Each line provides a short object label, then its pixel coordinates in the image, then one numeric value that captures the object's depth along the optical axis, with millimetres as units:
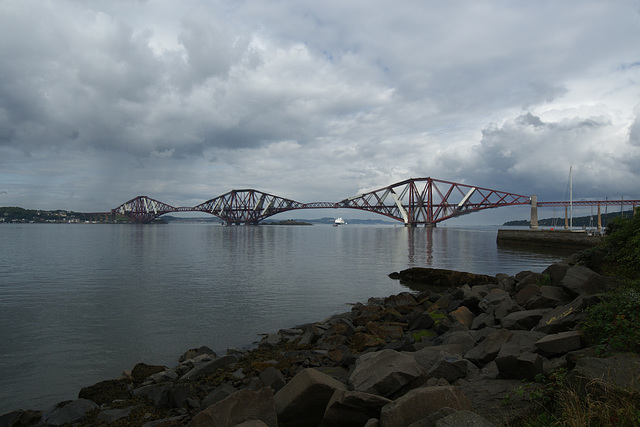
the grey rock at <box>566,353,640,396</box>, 3615
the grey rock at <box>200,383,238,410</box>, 5984
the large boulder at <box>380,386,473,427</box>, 4055
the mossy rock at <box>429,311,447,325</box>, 10934
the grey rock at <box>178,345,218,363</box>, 9355
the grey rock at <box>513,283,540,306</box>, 10941
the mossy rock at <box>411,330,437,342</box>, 9692
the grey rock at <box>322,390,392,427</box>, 4645
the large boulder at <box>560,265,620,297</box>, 7992
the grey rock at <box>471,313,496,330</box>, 9685
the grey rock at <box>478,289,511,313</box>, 10963
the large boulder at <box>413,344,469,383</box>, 5875
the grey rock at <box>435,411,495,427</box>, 3490
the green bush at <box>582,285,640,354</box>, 4629
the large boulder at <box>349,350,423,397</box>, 5207
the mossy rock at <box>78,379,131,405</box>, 7160
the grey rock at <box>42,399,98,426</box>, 6262
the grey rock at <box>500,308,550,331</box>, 8188
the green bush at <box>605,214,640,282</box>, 9336
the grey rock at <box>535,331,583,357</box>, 5426
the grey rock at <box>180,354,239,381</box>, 7777
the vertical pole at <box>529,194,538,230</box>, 91312
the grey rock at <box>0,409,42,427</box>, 6230
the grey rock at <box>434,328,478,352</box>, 7973
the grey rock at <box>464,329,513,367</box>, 6578
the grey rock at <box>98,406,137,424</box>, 6203
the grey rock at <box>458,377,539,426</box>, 4133
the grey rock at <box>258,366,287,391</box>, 6535
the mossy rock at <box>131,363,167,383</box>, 8042
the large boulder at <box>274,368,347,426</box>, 5090
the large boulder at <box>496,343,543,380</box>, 5031
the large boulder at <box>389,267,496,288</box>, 19656
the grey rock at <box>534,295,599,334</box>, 6551
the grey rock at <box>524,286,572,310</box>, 9108
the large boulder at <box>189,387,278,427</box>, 4627
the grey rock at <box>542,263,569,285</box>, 12468
